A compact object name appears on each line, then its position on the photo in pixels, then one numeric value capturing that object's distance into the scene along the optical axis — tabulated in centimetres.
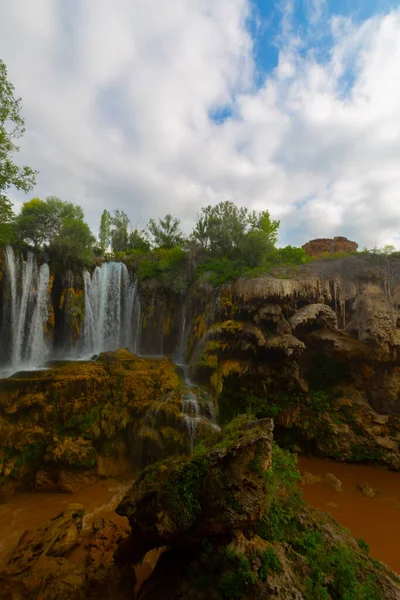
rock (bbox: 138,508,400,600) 427
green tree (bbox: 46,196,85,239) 1755
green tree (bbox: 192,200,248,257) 2008
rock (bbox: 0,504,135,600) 523
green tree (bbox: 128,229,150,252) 2855
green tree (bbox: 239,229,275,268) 1769
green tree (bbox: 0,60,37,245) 1182
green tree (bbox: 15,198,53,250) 1680
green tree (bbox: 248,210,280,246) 2095
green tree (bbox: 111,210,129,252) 2953
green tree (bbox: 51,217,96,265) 1698
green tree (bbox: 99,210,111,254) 3125
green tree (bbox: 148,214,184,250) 2642
